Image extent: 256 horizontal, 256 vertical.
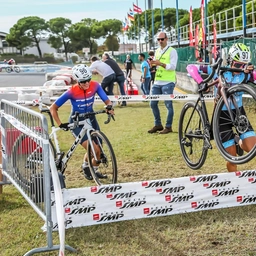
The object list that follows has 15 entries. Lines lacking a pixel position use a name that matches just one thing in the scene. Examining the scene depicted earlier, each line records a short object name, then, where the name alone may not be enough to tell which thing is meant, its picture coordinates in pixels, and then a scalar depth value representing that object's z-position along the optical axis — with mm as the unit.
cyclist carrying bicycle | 5223
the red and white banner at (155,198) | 4801
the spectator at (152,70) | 16234
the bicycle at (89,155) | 5349
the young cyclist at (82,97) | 6121
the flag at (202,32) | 26022
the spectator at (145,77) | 15016
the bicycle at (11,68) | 50062
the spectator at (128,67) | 19800
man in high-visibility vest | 9602
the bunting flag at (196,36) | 27727
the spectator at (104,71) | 14320
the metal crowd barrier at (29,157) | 4207
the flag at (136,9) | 53556
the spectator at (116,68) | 14672
